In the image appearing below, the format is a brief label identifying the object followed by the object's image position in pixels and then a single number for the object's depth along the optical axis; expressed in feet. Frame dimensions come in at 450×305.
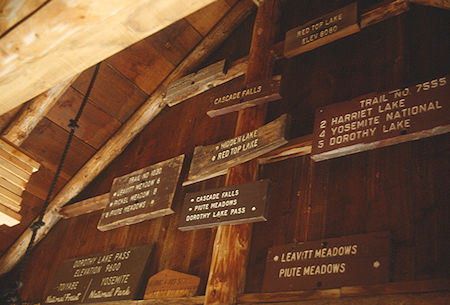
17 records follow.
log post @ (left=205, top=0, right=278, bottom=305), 9.88
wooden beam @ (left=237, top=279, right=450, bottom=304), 7.43
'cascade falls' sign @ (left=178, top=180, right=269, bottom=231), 10.21
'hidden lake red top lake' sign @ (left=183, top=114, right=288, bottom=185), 11.04
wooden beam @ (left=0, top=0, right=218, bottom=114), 5.44
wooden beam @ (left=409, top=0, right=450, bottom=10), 10.67
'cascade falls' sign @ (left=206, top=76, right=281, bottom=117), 12.22
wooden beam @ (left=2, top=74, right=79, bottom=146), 14.87
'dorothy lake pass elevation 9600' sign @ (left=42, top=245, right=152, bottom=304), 12.33
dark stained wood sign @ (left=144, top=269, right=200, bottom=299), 10.98
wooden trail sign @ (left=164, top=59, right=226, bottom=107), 14.98
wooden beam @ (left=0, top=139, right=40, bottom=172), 9.37
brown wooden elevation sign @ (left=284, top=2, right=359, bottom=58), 12.15
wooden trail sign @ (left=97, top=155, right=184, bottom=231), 13.10
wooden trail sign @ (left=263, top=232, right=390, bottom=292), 8.45
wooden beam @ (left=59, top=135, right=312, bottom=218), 11.03
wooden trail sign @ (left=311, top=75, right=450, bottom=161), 8.94
